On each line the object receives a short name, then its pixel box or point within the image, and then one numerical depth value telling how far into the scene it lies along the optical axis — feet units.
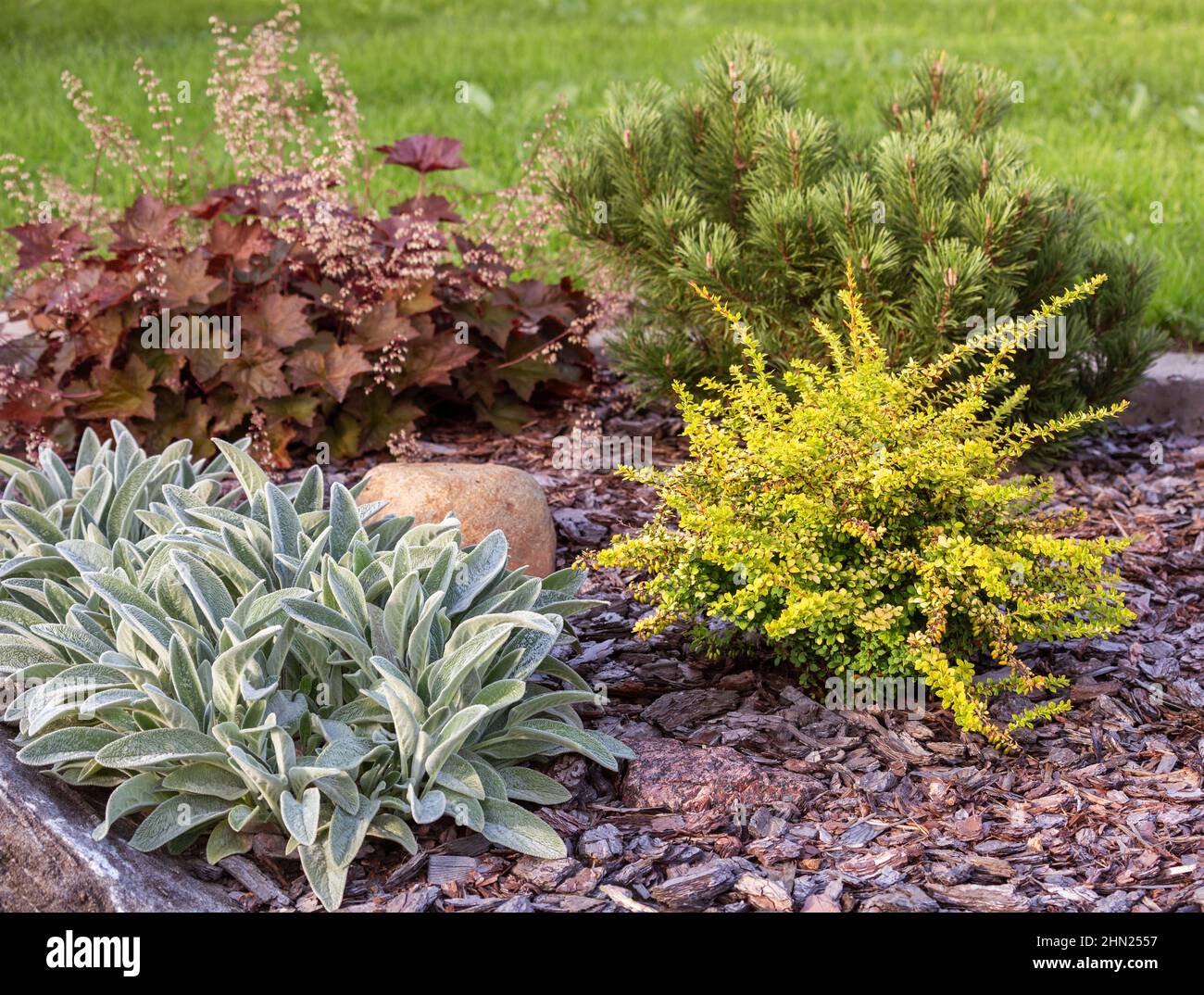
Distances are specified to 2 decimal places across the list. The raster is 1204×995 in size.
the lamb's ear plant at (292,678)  8.77
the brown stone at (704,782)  9.65
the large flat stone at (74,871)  8.54
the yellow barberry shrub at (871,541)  9.90
